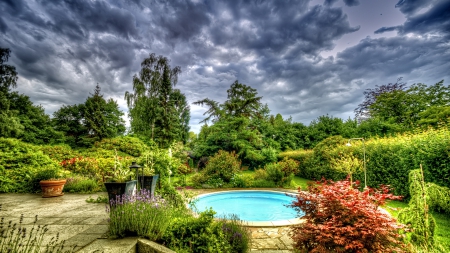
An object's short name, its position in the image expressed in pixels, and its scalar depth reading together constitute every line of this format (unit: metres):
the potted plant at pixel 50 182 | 6.04
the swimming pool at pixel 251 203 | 7.19
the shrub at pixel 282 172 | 9.98
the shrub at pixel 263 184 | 10.07
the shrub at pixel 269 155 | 14.99
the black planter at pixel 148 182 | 4.72
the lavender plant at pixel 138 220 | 2.78
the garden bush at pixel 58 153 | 9.83
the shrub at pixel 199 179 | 10.32
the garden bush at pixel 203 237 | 2.67
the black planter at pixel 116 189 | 3.49
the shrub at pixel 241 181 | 10.21
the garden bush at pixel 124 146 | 14.48
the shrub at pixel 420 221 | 2.92
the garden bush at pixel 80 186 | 7.02
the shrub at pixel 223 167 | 10.38
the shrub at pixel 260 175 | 10.64
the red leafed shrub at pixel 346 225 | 2.28
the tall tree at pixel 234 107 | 17.50
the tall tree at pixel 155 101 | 17.27
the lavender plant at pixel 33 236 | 2.29
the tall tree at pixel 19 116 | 14.31
